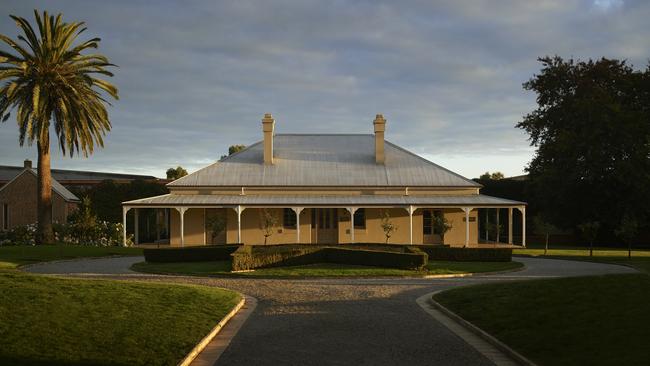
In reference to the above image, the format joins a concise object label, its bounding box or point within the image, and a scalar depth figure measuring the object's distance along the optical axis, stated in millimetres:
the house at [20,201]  49781
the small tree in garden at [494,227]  38519
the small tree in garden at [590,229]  33688
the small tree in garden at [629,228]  32247
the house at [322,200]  39906
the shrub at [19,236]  39688
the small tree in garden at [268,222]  37875
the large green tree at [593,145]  43281
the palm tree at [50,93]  36025
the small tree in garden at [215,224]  37781
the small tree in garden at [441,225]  39438
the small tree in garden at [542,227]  36531
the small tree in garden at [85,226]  40125
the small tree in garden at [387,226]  38094
